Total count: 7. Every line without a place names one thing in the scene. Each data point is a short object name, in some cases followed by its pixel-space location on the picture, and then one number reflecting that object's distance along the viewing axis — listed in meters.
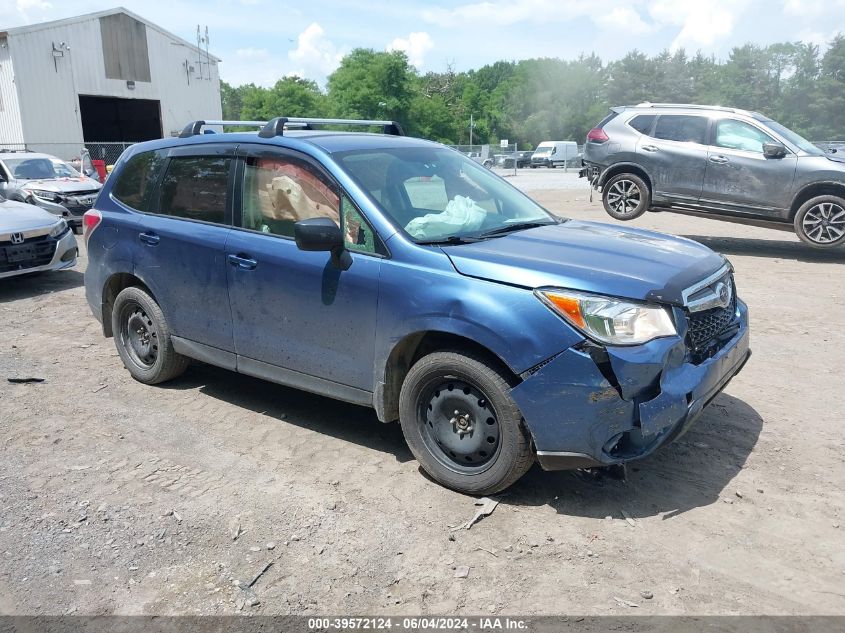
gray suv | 10.49
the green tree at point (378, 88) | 80.44
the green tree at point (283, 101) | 87.31
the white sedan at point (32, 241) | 8.66
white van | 56.41
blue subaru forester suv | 3.40
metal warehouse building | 29.67
